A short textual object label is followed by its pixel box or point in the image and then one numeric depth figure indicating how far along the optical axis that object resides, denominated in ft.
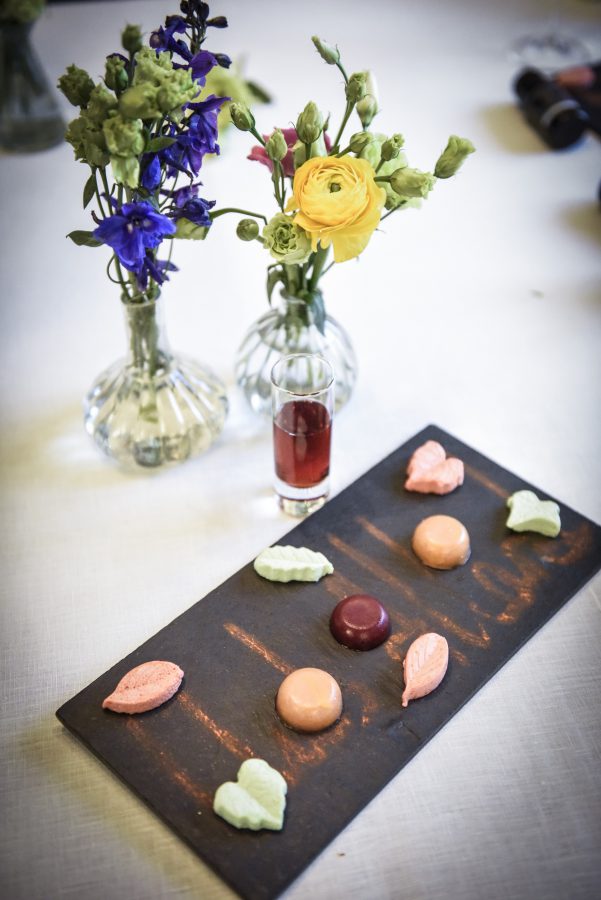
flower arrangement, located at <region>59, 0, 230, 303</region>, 2.48
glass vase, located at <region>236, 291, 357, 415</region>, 3.48
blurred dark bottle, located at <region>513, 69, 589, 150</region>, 5.17
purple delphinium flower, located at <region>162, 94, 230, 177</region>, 2.72
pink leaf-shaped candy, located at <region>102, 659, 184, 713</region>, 2.65
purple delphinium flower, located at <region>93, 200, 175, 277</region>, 2.61
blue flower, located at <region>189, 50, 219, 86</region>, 2.72
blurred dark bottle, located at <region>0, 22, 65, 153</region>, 4.81
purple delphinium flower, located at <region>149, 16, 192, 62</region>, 2.69
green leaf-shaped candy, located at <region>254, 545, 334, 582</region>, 3.03
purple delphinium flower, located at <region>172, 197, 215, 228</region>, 2.87
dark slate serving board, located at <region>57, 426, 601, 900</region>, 2.45
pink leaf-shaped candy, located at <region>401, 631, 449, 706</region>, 2.70
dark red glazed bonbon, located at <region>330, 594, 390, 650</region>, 2.83
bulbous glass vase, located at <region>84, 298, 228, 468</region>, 3.40
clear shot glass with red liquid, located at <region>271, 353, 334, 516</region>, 3.15
